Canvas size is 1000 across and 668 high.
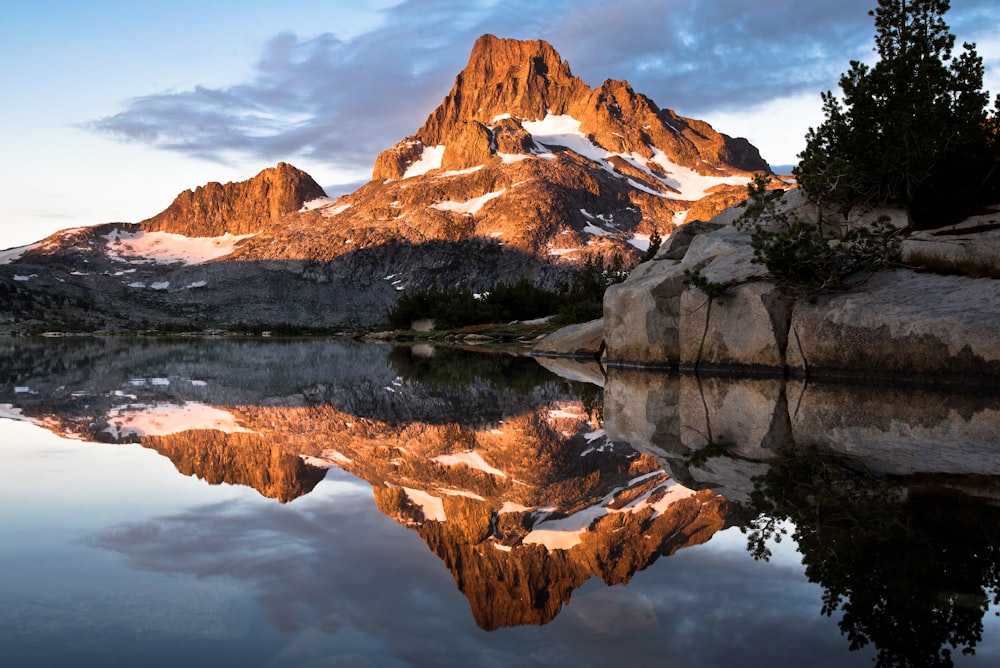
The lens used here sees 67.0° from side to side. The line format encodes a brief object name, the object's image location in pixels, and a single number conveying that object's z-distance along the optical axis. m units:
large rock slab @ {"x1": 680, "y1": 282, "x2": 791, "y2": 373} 20.44
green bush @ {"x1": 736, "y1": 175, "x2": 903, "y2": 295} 19.28
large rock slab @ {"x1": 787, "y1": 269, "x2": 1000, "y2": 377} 16.20
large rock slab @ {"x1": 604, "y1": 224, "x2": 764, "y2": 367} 23.64
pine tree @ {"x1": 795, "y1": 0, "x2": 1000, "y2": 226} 21.94
